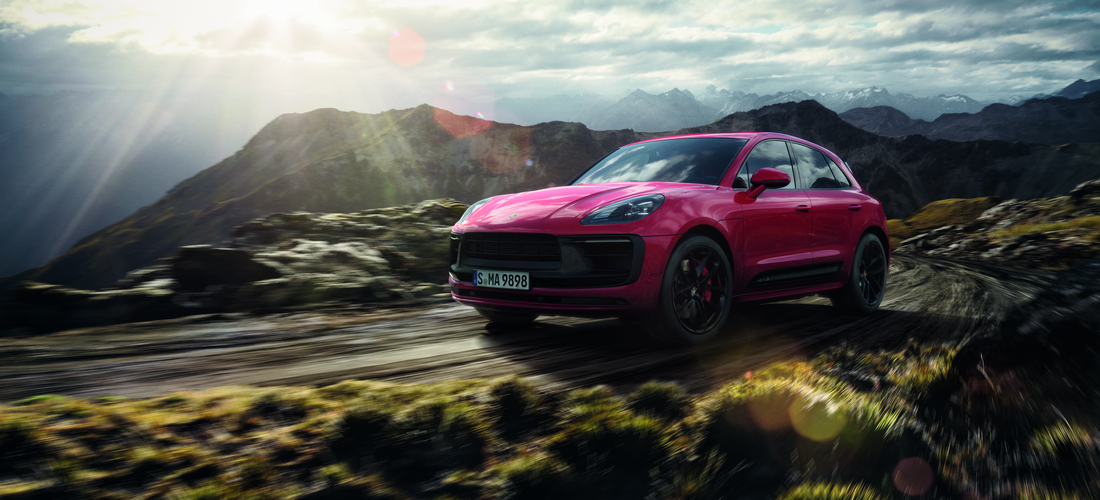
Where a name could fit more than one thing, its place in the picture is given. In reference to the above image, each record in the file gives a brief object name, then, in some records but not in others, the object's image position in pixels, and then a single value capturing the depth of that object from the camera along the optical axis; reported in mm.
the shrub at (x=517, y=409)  2572
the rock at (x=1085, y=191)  23562
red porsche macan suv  4223
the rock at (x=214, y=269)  6220
